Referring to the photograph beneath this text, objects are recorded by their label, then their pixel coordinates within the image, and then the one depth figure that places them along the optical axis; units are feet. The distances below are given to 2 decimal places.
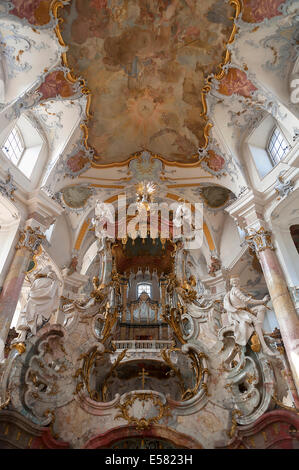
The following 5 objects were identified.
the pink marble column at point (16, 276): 26.08
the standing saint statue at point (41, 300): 23.80
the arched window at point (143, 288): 53.98
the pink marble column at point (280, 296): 25.35
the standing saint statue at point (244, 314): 23.12
